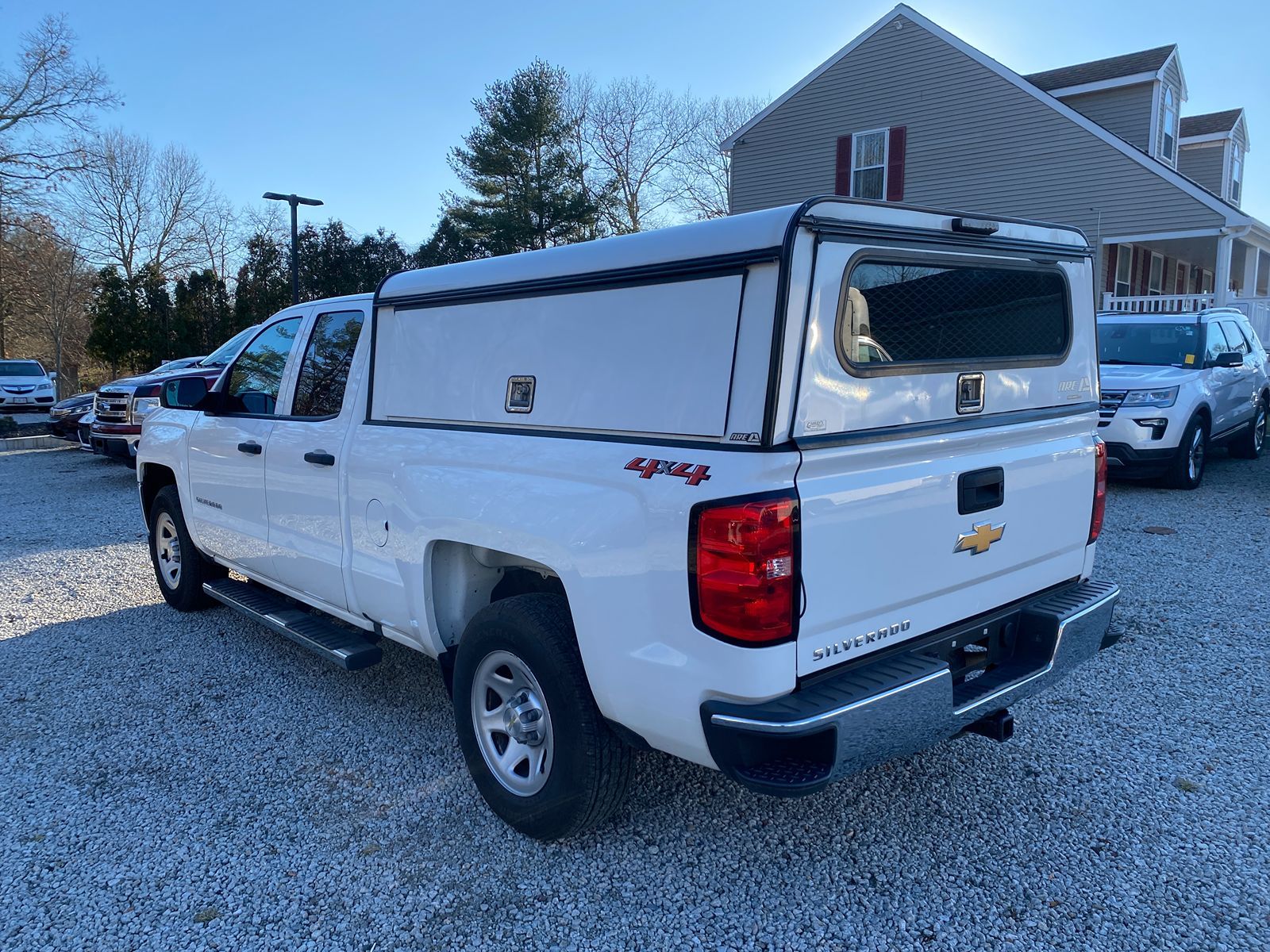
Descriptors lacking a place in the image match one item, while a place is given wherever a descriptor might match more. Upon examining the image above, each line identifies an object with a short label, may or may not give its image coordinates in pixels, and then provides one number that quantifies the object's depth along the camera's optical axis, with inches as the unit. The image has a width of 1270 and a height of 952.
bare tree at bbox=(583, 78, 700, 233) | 1579.7
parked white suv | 358.9
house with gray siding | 674.8
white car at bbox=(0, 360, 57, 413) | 858.8
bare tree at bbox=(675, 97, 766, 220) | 1581.0
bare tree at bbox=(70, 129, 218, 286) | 1557.6
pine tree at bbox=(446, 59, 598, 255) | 1278.3
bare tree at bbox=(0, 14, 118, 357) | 1063.6
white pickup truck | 98.3
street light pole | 810.2
